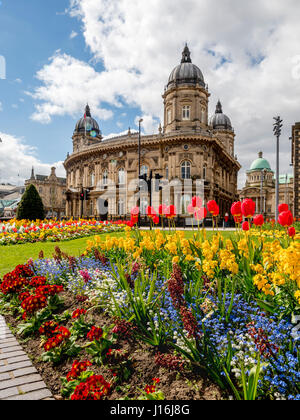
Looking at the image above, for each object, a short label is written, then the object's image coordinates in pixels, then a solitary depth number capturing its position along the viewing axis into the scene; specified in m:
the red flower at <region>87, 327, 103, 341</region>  3.10
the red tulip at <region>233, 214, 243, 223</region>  5.71
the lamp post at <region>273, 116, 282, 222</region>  26.82
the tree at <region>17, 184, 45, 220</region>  22.73
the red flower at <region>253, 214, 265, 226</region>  5.36
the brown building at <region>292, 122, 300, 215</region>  28.56
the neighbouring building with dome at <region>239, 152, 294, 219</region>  83.94
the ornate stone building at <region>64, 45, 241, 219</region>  39.41
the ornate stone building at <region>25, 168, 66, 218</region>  86.50
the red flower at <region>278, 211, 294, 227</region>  4.67
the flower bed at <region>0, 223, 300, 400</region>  2.54
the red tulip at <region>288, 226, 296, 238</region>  5.11
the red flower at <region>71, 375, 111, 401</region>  2.29
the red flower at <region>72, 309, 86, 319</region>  3.73
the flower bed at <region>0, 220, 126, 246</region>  15.27
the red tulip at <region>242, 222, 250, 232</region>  5.05
